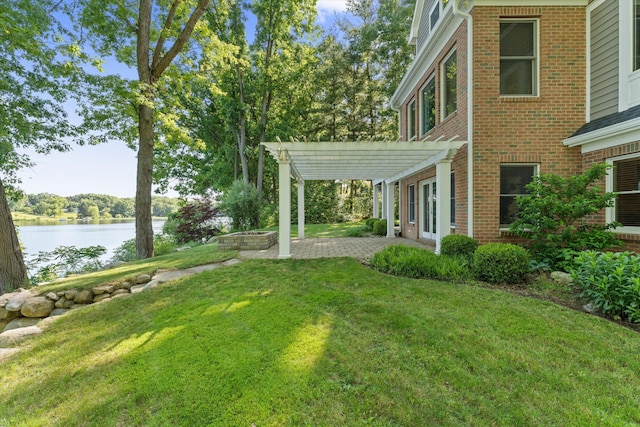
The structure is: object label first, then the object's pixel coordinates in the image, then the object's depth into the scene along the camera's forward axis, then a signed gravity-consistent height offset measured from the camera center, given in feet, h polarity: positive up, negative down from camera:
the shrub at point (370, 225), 47.67 -3.34
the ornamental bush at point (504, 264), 17.34 -3.62
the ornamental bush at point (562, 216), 17.61 -0.87
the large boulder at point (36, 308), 17.71 -5.97
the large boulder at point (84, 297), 18.70 -5.65
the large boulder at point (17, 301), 17.65 -5.63
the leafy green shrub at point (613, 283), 11.96 -3.53
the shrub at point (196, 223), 52.60 -2.95
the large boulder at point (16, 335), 13.02 -5.81
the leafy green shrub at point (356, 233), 43.56 -4.23
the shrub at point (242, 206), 49.73 +0.08
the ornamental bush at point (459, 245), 20.90 -3.02
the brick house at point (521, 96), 21.89 +8.17
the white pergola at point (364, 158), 22.72 +4.13
